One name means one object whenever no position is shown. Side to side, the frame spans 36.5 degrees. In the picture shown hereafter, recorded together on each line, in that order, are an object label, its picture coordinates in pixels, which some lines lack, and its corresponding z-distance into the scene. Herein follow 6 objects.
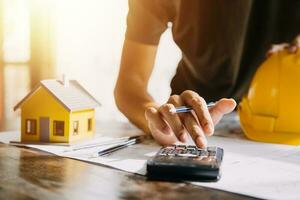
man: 1.24
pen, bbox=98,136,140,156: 0.69
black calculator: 0.54
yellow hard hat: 0.88
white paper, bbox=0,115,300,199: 0.52
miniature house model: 0.79
